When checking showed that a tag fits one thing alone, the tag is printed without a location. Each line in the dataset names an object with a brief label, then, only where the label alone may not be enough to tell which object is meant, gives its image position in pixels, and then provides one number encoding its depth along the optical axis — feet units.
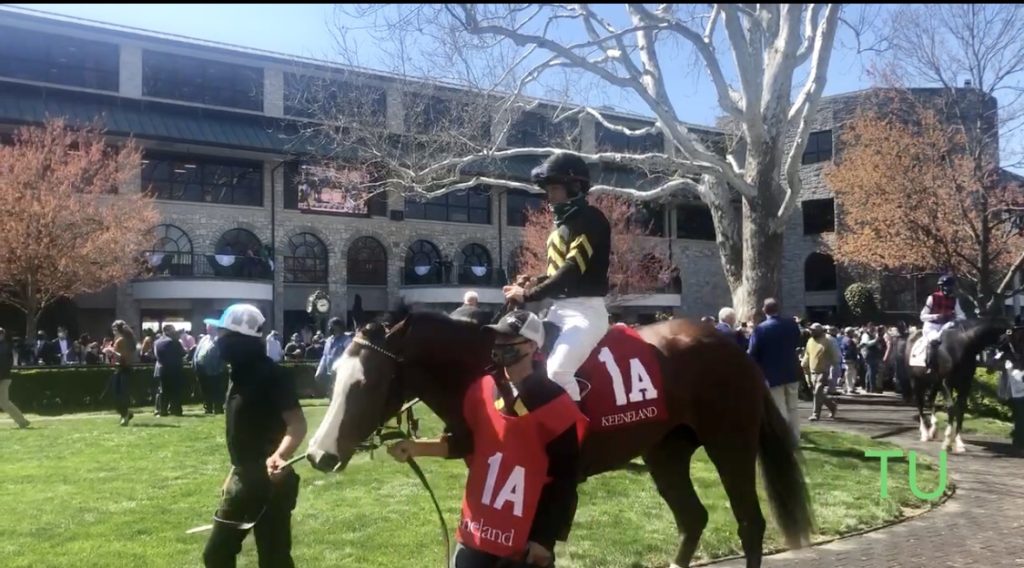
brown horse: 12.40
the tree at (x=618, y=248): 110.32
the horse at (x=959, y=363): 36.37
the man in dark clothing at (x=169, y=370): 51.88
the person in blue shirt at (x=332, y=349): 44.14
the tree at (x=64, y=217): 74.69
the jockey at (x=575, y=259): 14.28
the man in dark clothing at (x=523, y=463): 10.77
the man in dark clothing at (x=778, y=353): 35.32
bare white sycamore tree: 34.47
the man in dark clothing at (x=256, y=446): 14.21
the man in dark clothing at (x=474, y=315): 14.20
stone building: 92.32
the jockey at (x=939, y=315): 38.65
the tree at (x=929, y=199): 71.72
